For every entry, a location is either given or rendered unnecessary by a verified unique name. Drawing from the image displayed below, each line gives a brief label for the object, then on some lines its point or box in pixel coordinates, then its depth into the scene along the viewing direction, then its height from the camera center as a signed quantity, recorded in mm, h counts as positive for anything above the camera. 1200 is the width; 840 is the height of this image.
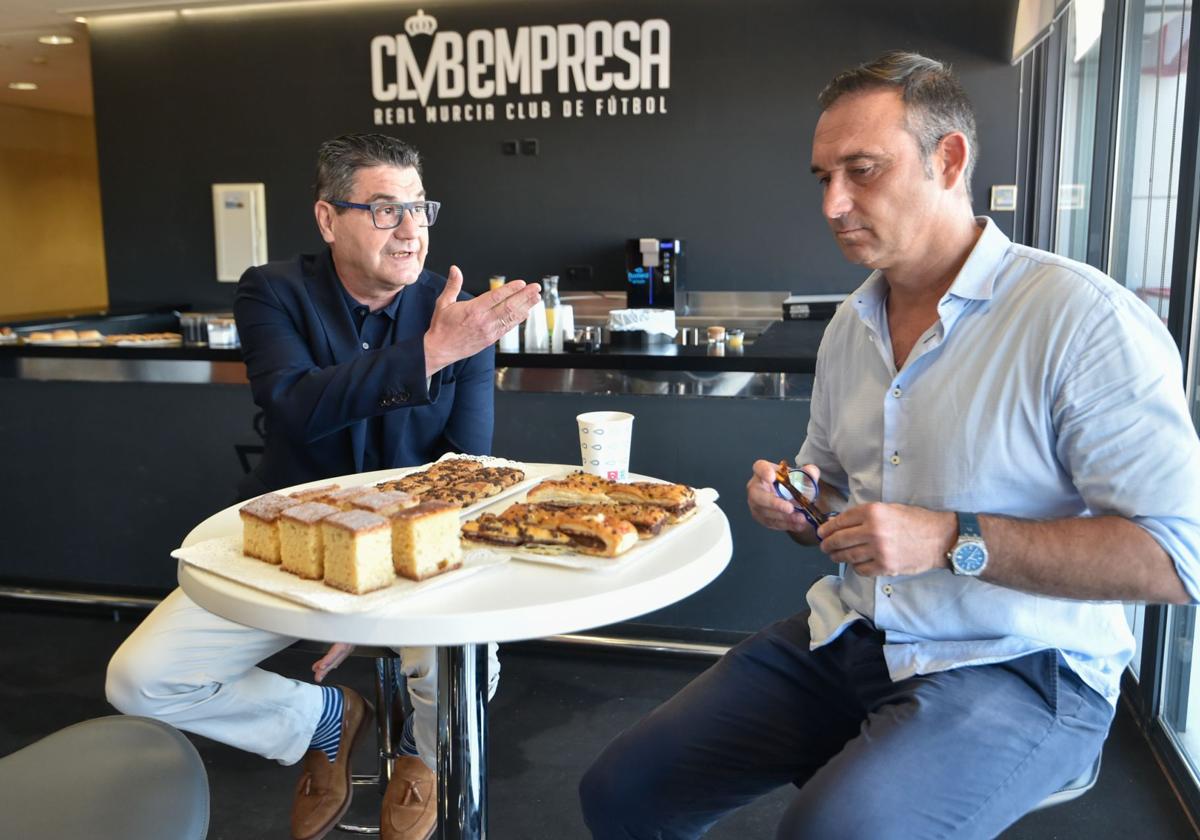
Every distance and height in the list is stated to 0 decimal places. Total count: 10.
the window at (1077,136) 3883 +582
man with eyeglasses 2189 -306
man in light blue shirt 1472 -381
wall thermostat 5316 +399
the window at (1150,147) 2916 +390
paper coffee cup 2105 -340
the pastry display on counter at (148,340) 4098 -259
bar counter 3541 -596
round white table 1388 -458
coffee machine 5352 +17
